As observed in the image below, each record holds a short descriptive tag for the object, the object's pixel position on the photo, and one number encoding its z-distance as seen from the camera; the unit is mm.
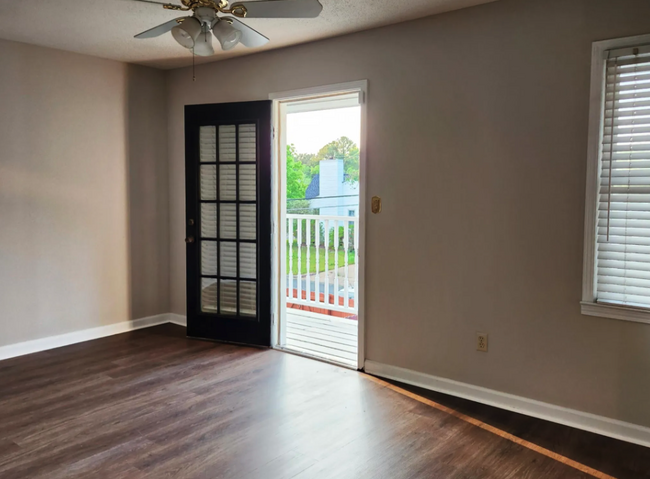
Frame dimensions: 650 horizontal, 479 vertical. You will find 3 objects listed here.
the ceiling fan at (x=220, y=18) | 2182
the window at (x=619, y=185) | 2463
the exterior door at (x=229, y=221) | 4027
